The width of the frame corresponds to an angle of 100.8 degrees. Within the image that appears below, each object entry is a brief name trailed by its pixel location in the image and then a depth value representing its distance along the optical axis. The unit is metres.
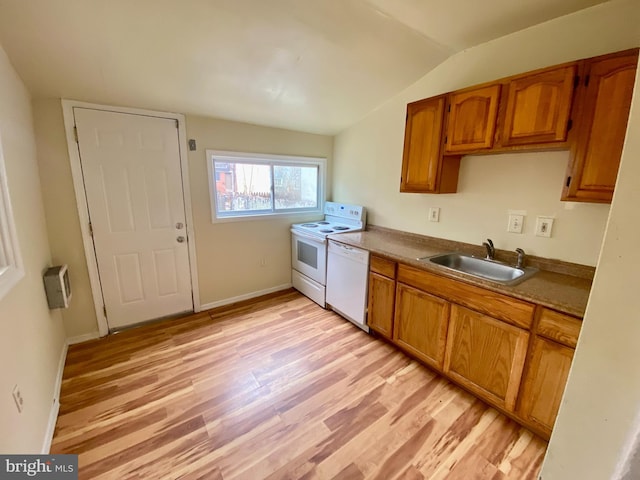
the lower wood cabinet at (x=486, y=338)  1.43
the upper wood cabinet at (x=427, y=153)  2.10
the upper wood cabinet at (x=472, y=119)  1.77
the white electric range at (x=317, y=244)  3.00
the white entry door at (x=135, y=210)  2.27
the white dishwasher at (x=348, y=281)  2.50
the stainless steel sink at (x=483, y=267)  1.80
